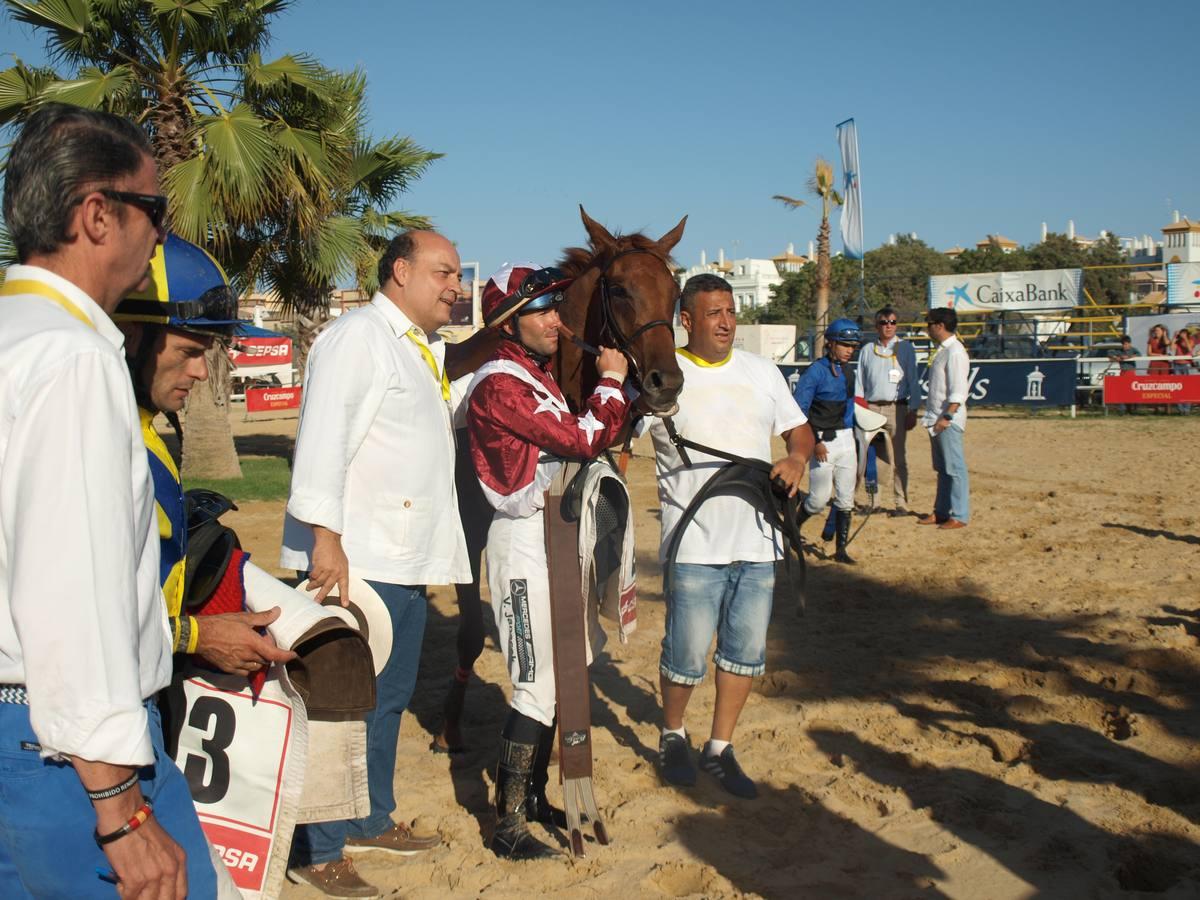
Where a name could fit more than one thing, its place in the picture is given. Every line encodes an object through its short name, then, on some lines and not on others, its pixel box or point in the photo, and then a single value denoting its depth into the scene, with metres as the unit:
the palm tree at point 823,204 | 35.94
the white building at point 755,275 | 120.38
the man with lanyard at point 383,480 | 3.27
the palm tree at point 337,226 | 13.27
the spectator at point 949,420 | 9.94
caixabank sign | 31.34
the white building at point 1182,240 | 81.50
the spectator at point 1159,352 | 20.24
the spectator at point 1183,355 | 19.84
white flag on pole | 27.66
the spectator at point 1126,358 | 20.34
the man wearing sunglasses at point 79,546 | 1.50
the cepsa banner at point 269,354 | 36.09
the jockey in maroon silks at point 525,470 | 3.51
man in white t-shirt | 4.36
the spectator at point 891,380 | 10.37
